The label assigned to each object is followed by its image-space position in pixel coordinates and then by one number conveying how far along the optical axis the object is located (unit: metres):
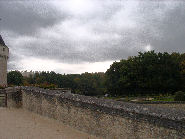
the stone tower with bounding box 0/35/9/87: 22.86
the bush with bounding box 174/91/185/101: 17.54
